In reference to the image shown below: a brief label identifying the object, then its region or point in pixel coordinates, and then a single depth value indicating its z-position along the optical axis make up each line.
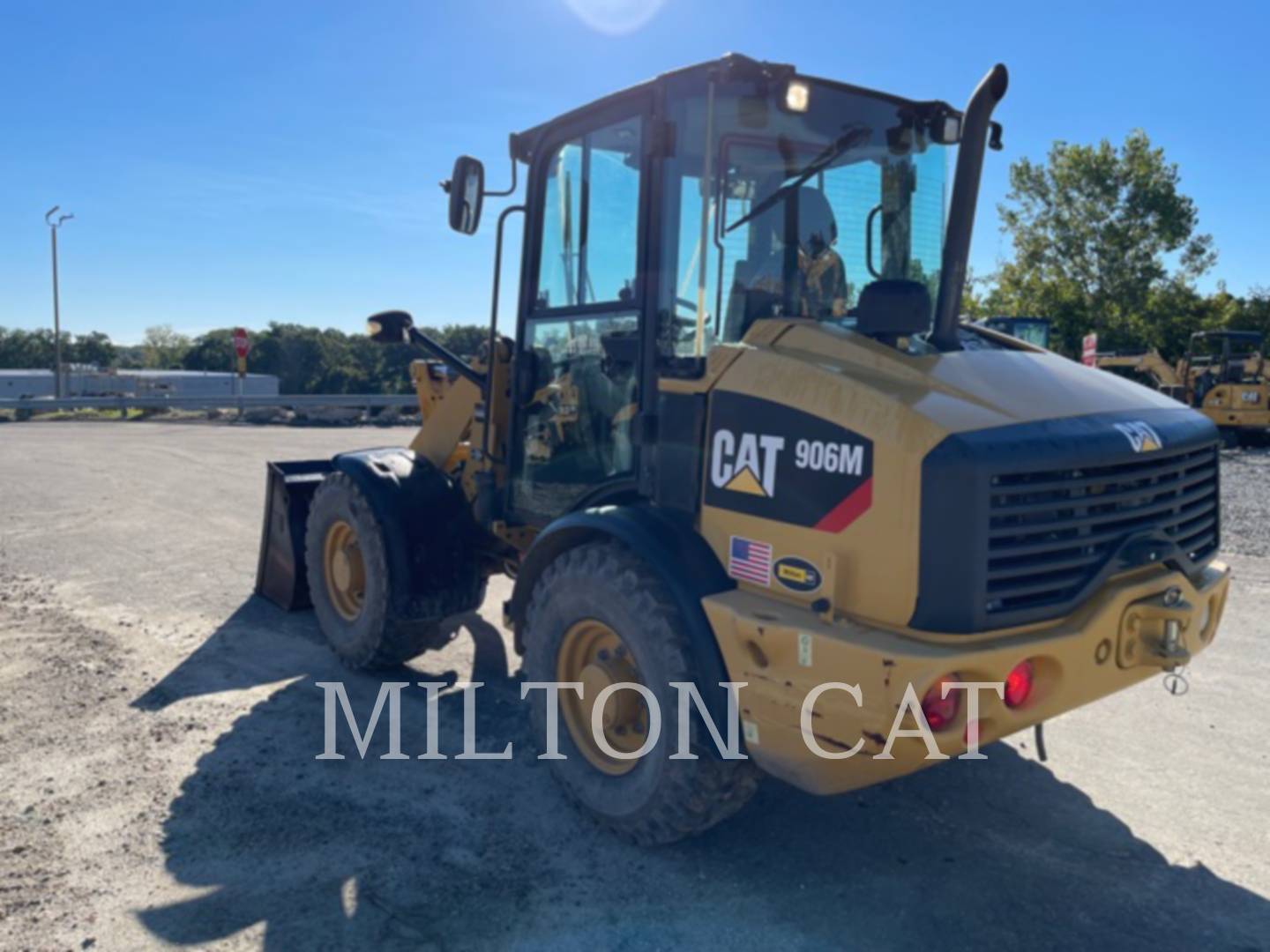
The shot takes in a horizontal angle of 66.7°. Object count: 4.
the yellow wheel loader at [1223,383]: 20.72
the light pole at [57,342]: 28.62
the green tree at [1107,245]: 31.36
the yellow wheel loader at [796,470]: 2.75
